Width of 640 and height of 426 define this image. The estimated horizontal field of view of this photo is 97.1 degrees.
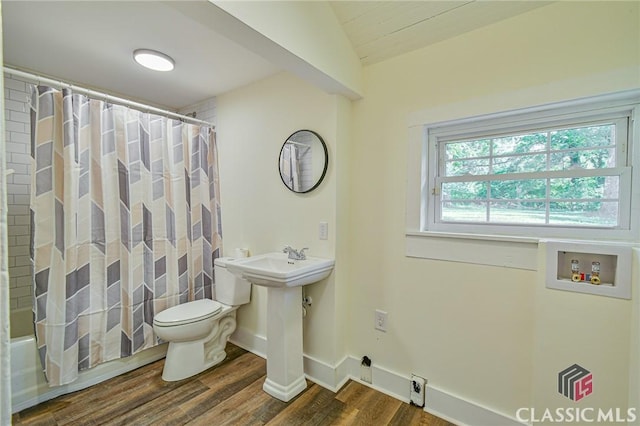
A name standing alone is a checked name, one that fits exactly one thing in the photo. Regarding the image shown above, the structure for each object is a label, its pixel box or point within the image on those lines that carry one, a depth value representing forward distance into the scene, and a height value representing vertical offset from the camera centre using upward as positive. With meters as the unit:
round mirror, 1.97 +0.33
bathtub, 1.71 -1.13
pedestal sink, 1.80 -0.80
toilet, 2.00 -0.89
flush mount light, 1.94 +1.04
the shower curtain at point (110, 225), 1.79 -0.15
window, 1.36 +0.20
